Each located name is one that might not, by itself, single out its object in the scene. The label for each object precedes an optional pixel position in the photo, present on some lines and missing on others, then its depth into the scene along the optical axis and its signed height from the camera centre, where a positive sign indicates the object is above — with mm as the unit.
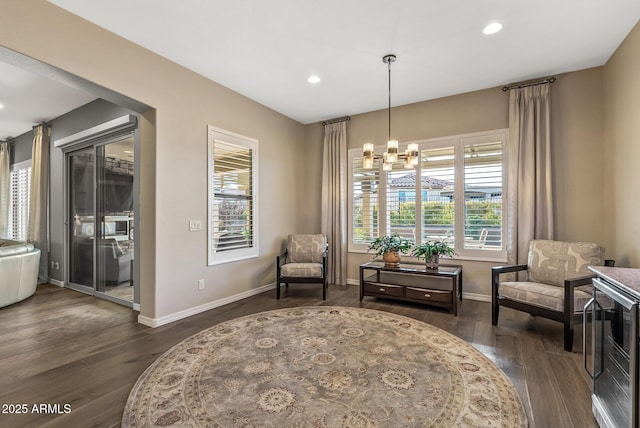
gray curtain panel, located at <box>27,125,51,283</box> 5375 +312
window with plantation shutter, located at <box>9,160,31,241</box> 6078 +312
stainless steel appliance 1412 -778
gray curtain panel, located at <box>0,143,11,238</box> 6191 +512
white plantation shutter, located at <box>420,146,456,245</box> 4551 +351
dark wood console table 3777 -1045
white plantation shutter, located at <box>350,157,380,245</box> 5211 +233
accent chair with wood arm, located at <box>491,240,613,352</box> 2740 -773
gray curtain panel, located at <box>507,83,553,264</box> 3807 +605
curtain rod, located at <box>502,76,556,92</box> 3830 +1802
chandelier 3309 +713
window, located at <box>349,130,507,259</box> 4258 +287
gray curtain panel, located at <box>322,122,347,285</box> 5367 +294
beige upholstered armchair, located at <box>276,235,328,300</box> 4438 -795
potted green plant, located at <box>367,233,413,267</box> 4328 -505
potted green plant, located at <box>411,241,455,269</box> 4098 -531
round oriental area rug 1809 -1274
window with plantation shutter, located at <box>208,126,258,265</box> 4074 +269
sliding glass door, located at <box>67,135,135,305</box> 4332 -106
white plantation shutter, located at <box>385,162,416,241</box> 4844 +234
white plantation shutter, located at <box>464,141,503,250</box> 4227 +294
